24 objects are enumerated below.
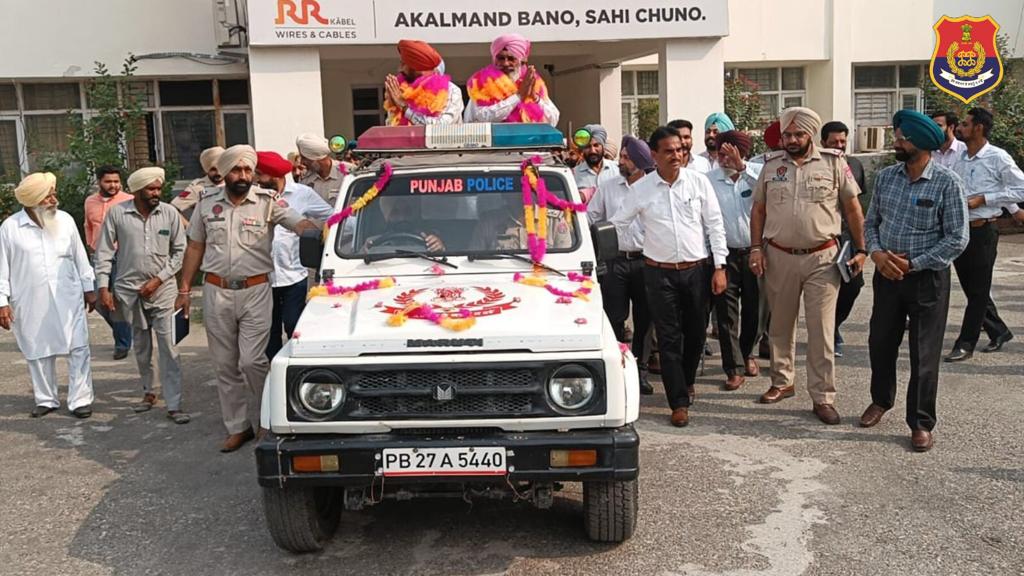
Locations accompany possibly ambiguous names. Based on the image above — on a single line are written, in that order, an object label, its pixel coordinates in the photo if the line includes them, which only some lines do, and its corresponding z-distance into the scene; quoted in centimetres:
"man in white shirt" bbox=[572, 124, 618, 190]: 820
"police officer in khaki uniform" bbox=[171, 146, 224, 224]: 829
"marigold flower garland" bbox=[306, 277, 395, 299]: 500
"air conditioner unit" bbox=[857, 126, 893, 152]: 2022
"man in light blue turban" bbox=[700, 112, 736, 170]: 854
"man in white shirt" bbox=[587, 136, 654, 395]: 709
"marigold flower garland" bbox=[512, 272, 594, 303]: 483
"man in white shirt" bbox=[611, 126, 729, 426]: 656
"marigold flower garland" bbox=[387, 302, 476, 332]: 434
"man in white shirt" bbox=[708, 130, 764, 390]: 777
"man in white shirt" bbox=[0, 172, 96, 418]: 742
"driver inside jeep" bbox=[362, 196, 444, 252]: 530
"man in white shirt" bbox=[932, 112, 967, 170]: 817
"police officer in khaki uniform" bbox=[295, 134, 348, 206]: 760
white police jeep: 418
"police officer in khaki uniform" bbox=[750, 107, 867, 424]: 647
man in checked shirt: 590
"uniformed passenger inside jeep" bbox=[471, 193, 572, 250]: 530
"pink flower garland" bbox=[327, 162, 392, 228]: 538
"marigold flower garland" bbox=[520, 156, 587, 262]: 522
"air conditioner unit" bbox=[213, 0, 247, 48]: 1541
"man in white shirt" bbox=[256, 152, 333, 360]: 713
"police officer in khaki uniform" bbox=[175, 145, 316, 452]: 623
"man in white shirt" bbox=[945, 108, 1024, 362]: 790
